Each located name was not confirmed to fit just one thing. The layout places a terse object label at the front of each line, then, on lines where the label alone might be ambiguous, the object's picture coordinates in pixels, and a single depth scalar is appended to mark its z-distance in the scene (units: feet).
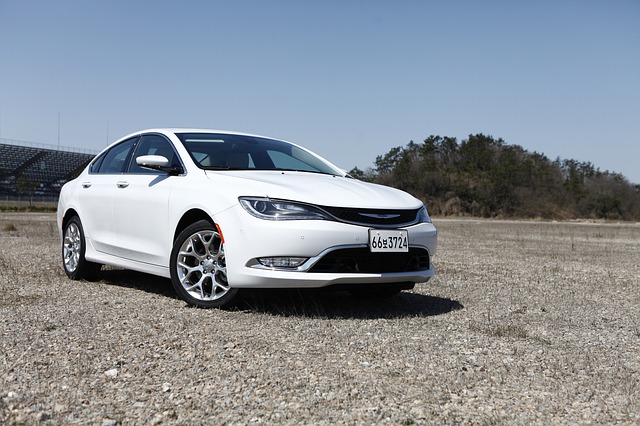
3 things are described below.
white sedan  16.84
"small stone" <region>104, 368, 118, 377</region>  11.85
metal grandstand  247.91
